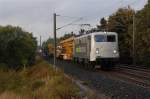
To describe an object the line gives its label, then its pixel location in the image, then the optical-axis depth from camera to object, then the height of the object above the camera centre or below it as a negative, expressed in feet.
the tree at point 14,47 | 77.25 +3.45
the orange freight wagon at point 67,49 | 101.00 +3.35
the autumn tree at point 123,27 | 99.25 +13.44
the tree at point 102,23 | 124.86 +18.24
